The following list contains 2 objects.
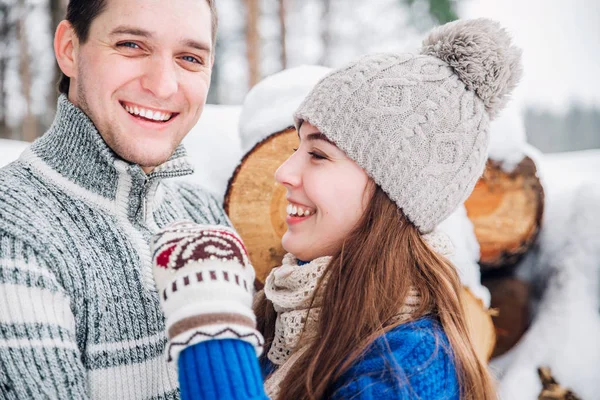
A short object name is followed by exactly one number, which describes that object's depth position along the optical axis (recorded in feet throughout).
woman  2.17
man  2.06
